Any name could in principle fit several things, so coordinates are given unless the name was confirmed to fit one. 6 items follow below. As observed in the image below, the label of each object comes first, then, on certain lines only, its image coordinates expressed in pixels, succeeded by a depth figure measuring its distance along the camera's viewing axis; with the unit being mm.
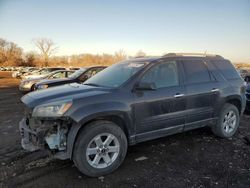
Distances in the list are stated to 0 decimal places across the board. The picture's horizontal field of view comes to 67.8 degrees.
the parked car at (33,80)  10419
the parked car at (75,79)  7371
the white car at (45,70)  15449
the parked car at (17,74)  25862
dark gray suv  2721
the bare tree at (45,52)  68337
